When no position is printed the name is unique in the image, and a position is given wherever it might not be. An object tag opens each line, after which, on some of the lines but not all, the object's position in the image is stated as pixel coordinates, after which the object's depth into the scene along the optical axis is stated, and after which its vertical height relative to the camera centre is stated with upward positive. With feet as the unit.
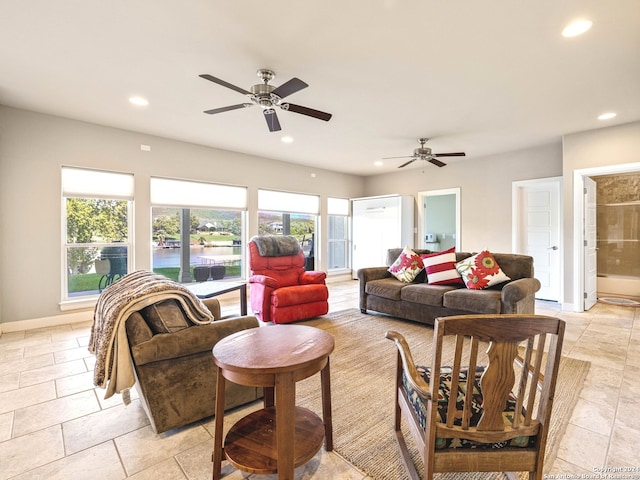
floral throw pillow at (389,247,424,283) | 14.26 -1.28
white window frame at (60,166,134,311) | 13.37 +2.17
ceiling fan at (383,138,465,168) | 15.66 +4.31
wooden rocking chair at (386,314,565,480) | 3.48 -2.08
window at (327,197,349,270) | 24.53 +0.52
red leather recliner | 13.10 -2.04
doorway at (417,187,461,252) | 25.54 +1.38
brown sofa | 10.82 -2.18
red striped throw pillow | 13.24 -1.29
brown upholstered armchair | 5.80 -2.39
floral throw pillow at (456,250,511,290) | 12.00 -1.33
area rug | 5.40 -3.72
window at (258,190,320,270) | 20.44 +1.67
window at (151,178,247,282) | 16.12 +0.68
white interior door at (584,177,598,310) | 15.04 -0.26
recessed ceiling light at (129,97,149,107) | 11.28 +5.17
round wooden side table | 4.29 -2.29
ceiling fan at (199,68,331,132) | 8.89 +4.17
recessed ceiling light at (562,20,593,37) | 7.19 +4.96
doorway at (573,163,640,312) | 14.73 +0.09
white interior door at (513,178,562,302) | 17.40 +0.56
